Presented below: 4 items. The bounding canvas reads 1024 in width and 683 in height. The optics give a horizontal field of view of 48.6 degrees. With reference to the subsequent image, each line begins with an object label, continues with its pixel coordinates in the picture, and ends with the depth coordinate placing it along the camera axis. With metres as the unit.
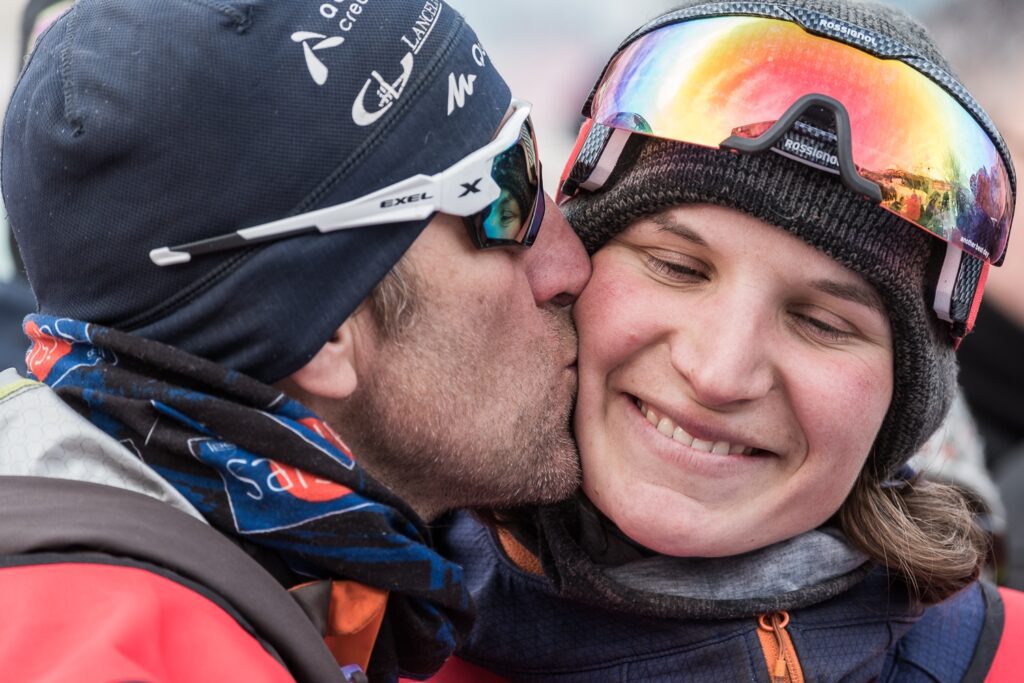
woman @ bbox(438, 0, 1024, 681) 2.26
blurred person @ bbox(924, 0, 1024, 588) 4.45
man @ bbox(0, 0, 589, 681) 1.85
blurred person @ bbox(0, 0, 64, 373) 4.90
